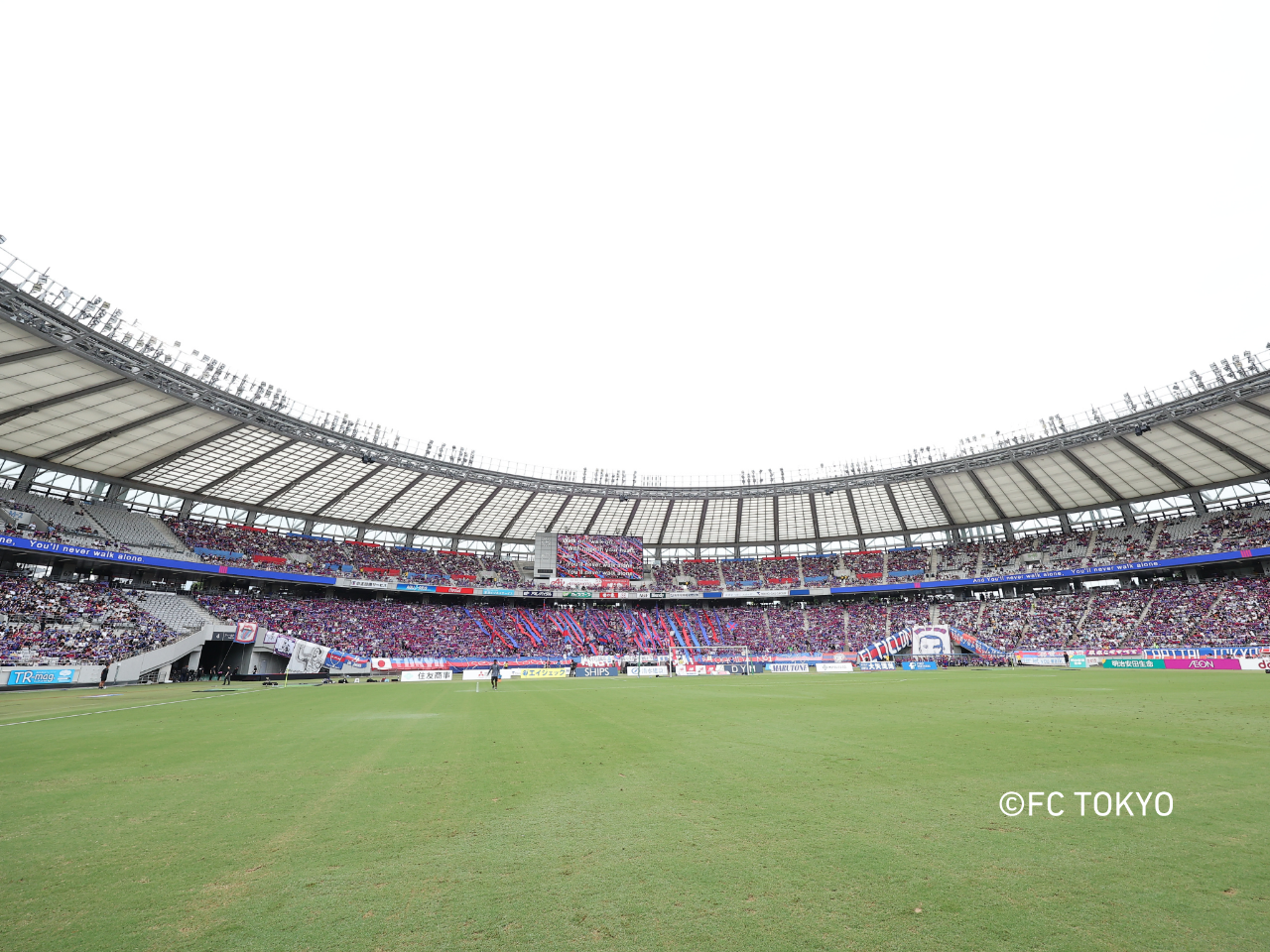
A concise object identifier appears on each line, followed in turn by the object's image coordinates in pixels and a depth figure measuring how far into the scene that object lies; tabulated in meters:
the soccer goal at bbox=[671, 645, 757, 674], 56.16
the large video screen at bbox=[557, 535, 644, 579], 68.56
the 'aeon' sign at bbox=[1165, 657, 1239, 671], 38.50
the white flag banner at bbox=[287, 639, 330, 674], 49.97
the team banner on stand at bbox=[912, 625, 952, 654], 53.69
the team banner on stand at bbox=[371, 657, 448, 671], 51.41
